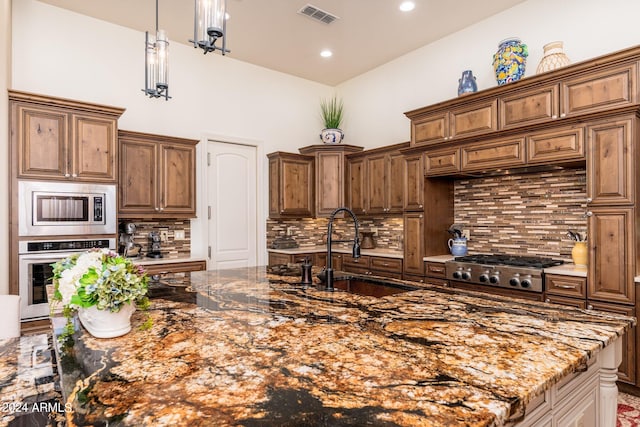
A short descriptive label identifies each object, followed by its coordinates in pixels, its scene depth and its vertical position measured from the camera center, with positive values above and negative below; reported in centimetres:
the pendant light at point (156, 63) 226 +91
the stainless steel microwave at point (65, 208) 328 +6
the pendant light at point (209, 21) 175 +89
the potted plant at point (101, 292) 127 -26
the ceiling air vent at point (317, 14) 393 +209
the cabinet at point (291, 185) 525 +40
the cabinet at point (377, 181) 471 +43
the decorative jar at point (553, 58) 329 +134
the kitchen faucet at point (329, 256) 210 -23
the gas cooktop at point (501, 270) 317 -50
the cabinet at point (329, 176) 538 +54
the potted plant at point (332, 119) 552 +142
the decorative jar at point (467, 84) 389 +132
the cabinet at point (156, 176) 399 +42
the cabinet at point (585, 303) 278 -67
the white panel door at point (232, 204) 500 +14
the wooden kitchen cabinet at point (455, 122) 359 +92
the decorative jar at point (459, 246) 409 -34
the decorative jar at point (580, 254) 322 -34
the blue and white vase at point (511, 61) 356 +143
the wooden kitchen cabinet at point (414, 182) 422 +36
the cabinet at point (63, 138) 327 +69
